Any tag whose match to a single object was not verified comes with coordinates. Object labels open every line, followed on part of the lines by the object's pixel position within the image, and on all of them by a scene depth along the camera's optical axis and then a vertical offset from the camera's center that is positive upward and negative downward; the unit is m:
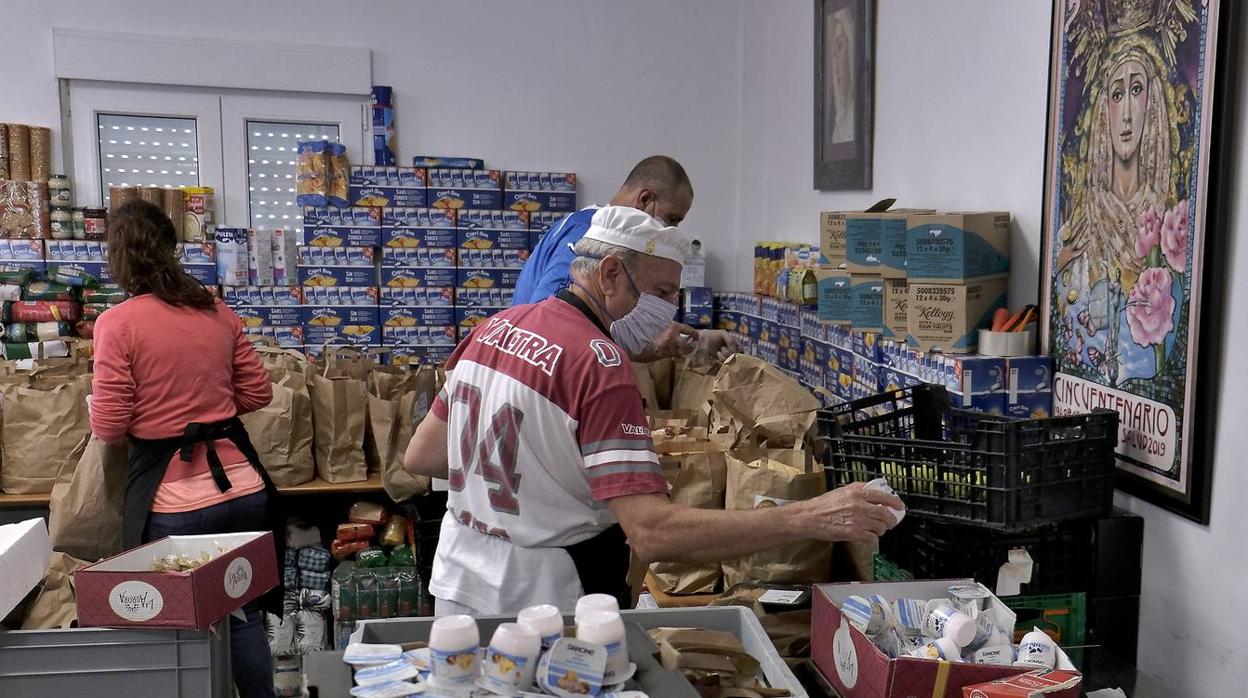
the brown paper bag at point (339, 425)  4.23 -0.81
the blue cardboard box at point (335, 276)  5.59 -0.21
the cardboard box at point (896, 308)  3.03 -0.21
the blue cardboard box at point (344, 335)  5.60 -0.55
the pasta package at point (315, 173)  5.55 +0.37
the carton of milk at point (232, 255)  5.48 -0.09
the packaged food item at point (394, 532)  4.41 -1.32
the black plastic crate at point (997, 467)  2.02 -0.50
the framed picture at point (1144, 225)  2.07 +0.03
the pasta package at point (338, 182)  5.60 +0.32
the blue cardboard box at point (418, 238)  5.66 +0.00
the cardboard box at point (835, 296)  3.47 -0.21
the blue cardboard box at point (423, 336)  5.70 -0.56
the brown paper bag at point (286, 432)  4.09 -0.81
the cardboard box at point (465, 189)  5.69 +0.29
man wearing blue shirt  3.37 +0.11
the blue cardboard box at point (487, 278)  5.76 -0.23
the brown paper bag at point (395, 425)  4.20 -0.80
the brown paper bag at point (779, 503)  2.55 -0.69
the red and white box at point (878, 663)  1.60 -0.71
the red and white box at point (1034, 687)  1.53 -0.70
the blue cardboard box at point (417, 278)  5.67 -0.23
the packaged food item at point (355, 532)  4.39 -1.31
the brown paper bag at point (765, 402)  2.99 -0.52
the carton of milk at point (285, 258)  5.60 -0.11
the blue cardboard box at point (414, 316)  5.69 -0.45
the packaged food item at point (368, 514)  4.41 -1.23
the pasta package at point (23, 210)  5.30 +0.15
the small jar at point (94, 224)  5.40 +0.08
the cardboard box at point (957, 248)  2.78 -0.03
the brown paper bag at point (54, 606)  2.54 -0.96
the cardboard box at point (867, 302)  3.22 -0.21
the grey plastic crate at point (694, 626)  1.56 -0.66
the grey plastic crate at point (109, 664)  2.36 -1.04
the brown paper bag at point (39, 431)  3.94 -0.77
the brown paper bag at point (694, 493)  2.77 -0.72
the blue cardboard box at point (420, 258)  5.66 -0.11
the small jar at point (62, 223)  5.38 +0.08
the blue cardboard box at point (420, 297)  5.68 -0.34
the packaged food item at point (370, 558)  4.35 -1.41
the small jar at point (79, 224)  5.41 +0.08
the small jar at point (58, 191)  5.37 +0.26
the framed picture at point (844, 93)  4.19 +0.65
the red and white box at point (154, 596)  2.38 -0.87
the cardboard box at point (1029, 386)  2.61 -0.39
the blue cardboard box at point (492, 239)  5.74 +0.00
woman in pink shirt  3.10 -0.54
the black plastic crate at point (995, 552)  2.12 -0.69
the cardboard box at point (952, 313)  2.76 -0.21
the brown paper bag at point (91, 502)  3.48 -0.93
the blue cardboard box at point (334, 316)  5.59 -0.44
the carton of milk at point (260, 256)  5.53 -0.10
